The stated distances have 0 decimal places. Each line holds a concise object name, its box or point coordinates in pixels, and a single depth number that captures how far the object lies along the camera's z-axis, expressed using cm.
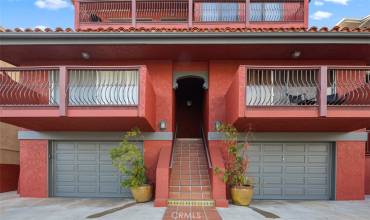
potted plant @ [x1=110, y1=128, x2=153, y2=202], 870
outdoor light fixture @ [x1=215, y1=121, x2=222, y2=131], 966
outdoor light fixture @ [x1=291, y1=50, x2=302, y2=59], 929
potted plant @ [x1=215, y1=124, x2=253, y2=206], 836
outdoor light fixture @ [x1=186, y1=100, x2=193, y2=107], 1384
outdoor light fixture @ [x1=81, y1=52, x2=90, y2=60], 944
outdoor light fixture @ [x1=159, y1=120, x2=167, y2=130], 993
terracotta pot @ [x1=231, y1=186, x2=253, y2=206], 834
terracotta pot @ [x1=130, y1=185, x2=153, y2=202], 865
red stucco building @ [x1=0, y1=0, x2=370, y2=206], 789
